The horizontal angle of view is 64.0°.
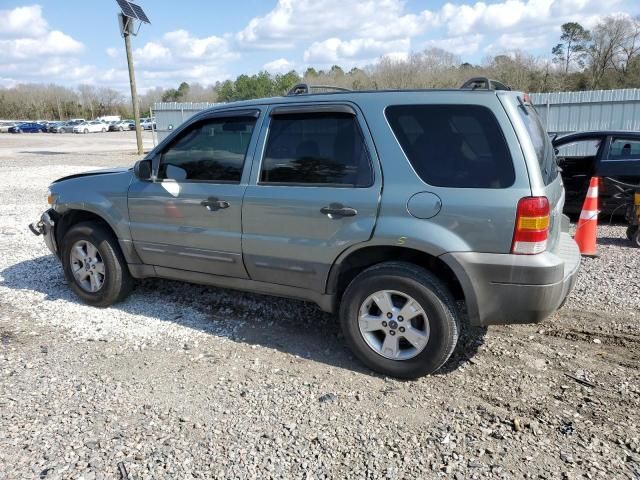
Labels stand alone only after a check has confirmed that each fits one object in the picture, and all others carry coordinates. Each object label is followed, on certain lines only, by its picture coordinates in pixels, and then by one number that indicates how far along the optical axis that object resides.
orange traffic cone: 6.44
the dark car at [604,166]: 7.80
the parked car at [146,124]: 61.59
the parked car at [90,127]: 62.38
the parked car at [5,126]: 65.50
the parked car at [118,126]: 68.50
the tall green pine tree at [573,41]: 51.95
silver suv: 3.16
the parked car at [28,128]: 63.34
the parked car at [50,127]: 65.46
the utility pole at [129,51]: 20.58
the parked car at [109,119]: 72.56
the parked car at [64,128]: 63.33
